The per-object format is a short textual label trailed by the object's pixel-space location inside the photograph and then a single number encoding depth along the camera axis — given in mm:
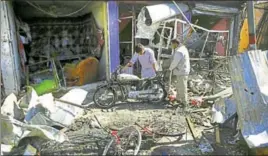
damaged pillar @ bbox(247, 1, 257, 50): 6062
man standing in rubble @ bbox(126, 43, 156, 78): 9719
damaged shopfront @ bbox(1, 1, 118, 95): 11016
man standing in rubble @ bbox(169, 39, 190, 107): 9055
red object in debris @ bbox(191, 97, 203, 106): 9258
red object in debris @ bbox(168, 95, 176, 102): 9633
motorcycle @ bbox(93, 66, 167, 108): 9328
